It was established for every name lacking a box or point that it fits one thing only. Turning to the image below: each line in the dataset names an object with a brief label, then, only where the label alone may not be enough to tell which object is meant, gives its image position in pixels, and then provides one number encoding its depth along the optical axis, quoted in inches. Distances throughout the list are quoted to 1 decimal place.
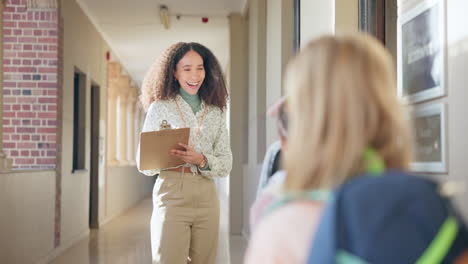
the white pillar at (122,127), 568.7
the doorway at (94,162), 374.9
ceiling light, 321.8
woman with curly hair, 104.8
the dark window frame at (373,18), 106.4
